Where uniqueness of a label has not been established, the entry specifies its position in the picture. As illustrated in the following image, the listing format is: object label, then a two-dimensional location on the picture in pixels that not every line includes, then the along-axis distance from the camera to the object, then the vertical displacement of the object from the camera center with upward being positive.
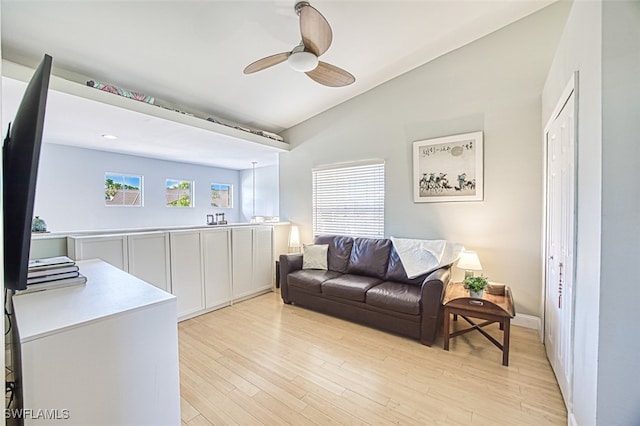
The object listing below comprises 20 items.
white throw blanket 3.18 -0.56
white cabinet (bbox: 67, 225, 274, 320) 2.81 -0.62
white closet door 1.82 -0.29
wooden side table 2.40 -0.92
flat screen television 0.95 +0.12
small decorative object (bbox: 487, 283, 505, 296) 2.84 -0.84
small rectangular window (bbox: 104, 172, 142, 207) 5.31 +0.37
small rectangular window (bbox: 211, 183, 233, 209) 7.23 +0.33
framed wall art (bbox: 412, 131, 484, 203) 3.35 +0.46
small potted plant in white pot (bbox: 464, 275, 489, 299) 2.61 -0.74
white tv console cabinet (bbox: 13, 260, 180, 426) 1.09 -0.62
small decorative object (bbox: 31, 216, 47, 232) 2.83 -0.16
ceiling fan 2.06 +1.28
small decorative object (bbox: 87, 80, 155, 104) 2.80 +1.21
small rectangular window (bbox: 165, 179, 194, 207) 6.28 +0.36
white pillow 3.99 -0.70
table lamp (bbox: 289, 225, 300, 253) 4.91 -0.54
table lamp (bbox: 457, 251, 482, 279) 2.97 -0.60
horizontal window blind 4.17 +0.10
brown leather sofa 2.75 -0.91
